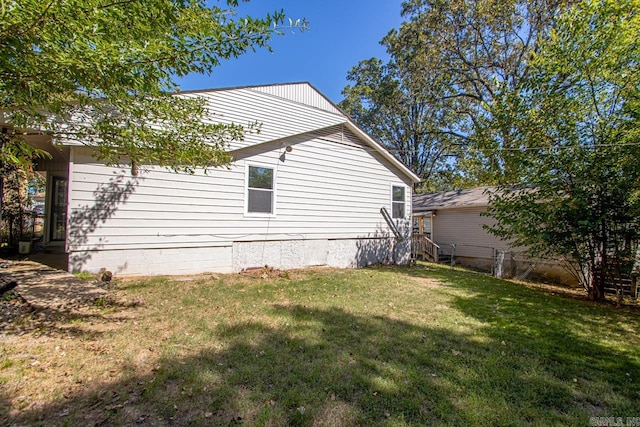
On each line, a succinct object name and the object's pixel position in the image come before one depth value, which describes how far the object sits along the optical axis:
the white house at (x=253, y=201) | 6.21
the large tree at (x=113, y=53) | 2.46
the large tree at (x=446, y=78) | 14.41
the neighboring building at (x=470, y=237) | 11.46
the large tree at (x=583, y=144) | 6.06
